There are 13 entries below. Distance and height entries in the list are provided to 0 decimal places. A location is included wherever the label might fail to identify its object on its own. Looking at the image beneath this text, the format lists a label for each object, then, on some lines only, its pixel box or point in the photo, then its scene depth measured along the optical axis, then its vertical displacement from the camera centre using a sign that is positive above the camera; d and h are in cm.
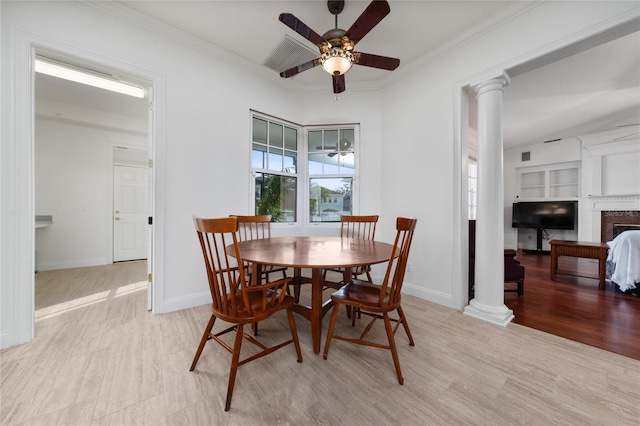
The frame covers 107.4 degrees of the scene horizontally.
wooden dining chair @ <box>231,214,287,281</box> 260 -19
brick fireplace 480 -18
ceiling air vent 258 +182
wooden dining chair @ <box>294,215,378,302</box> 219 -31
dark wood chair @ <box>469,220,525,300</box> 277 -63
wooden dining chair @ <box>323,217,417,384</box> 146 -60
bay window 345 +58
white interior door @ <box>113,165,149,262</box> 453 -6
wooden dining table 141 -30
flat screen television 565 -5
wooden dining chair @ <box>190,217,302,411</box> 128 -59
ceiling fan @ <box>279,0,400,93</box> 157 +130
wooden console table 327 -58
